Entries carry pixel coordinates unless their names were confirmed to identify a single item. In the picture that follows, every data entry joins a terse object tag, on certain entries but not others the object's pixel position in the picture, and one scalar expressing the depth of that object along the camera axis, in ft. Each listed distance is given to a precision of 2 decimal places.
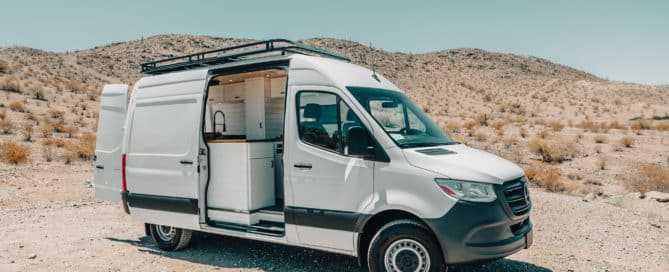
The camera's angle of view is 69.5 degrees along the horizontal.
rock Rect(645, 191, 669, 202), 38.96
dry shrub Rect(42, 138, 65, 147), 66.08
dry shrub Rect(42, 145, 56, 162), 58.78
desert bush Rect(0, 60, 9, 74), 118.93
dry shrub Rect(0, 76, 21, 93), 101.09
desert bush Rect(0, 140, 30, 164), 54.80
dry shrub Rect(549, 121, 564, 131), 94.37
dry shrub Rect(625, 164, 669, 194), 47.80
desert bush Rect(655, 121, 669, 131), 92.02
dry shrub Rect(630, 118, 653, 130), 95.12
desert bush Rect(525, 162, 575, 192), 46.78
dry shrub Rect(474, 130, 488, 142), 84.99
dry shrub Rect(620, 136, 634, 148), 75.10
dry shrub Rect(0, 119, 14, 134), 71.46
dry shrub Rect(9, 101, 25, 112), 86.89
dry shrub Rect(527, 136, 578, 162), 66.84
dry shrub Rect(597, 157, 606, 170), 61.41
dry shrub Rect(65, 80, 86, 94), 117.34
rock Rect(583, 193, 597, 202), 39.09
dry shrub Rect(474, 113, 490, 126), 108.68
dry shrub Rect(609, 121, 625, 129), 97.76
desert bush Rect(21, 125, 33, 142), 68.49
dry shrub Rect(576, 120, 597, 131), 94.99
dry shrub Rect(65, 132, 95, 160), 61.57
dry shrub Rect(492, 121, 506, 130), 98.53
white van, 16.60
